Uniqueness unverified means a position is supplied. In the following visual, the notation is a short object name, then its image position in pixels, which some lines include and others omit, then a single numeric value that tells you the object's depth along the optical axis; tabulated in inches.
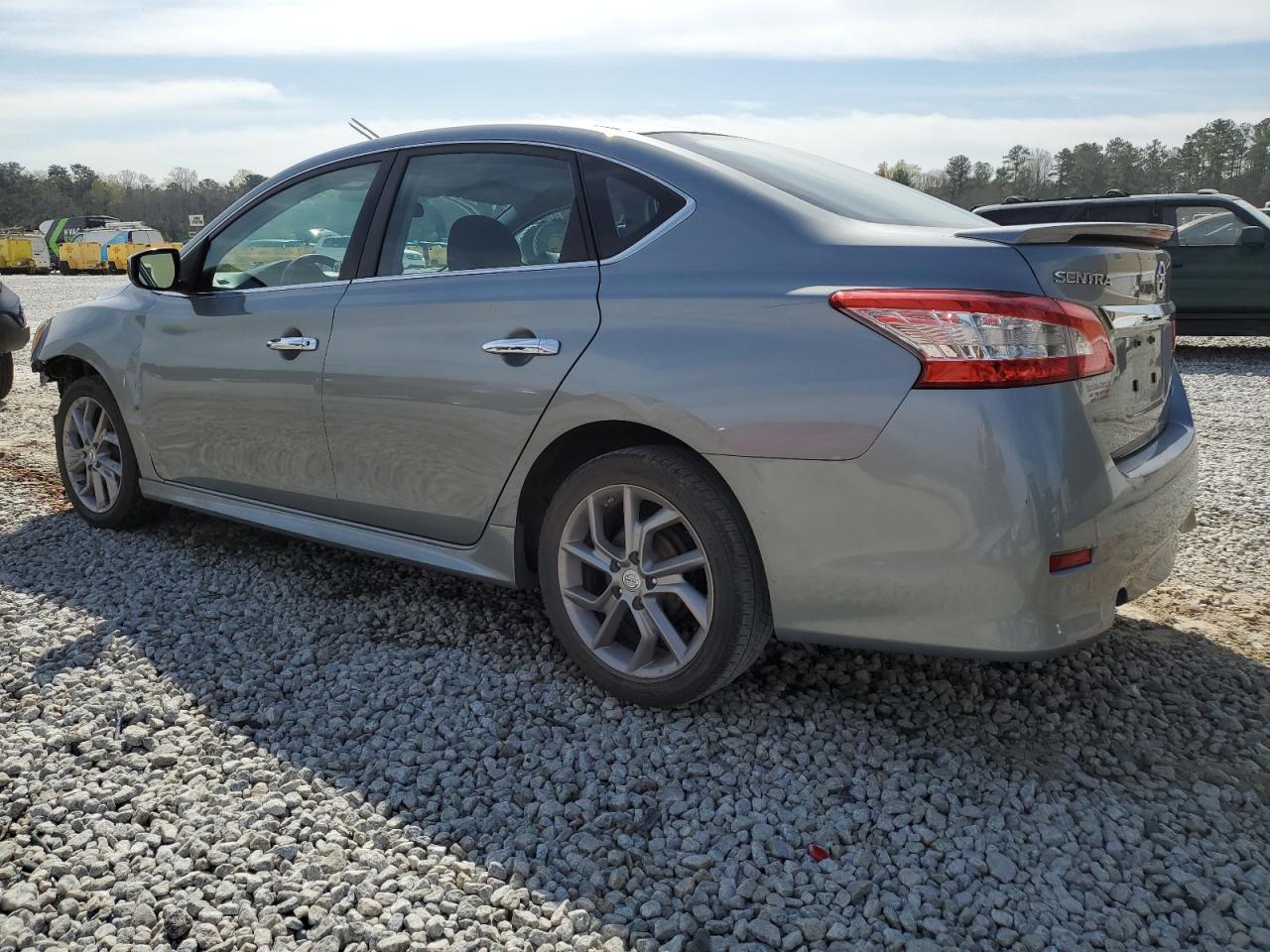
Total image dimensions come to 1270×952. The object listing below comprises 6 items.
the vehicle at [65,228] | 1844.2
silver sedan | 103.1
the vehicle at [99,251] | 1708.9
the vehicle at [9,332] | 338.6
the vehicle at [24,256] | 1753.2
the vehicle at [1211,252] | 433.7
